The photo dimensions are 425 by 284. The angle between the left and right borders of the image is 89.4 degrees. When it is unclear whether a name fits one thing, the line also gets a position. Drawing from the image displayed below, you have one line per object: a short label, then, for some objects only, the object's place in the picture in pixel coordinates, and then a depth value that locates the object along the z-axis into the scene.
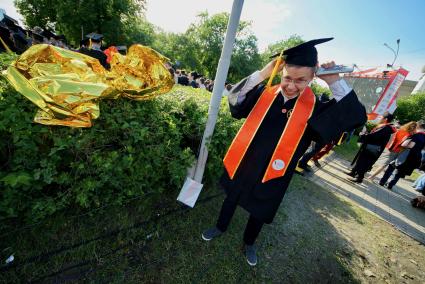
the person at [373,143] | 5.71
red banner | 10.57
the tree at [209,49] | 37.06
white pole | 2.21
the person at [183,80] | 10.36
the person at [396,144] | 5.95
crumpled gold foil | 1.62
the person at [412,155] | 5.76
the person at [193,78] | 11.46
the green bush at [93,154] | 1.60
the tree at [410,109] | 22.58
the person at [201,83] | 12.09
